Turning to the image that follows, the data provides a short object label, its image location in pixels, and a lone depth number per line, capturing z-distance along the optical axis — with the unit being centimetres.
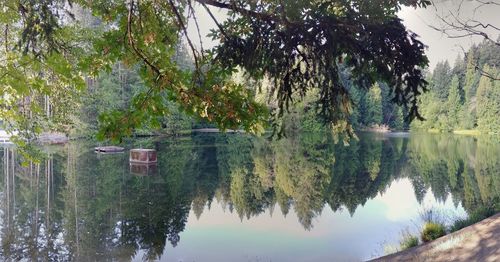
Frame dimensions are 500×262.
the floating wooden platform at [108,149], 3425
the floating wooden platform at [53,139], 4150
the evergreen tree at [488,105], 5772
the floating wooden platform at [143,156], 2748
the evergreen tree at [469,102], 6431
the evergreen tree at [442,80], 7246
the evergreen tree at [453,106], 6750
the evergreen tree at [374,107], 7062
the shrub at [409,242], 1080
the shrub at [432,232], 1095
